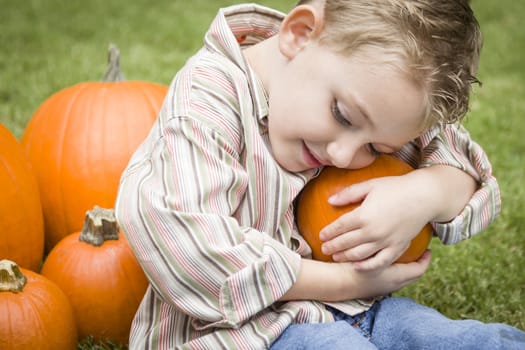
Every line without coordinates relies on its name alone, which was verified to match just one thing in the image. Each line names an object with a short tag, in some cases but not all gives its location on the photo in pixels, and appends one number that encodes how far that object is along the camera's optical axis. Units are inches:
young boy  65.1
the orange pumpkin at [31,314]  75.3
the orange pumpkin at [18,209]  88.4
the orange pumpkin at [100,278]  85.7
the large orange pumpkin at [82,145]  100.3
